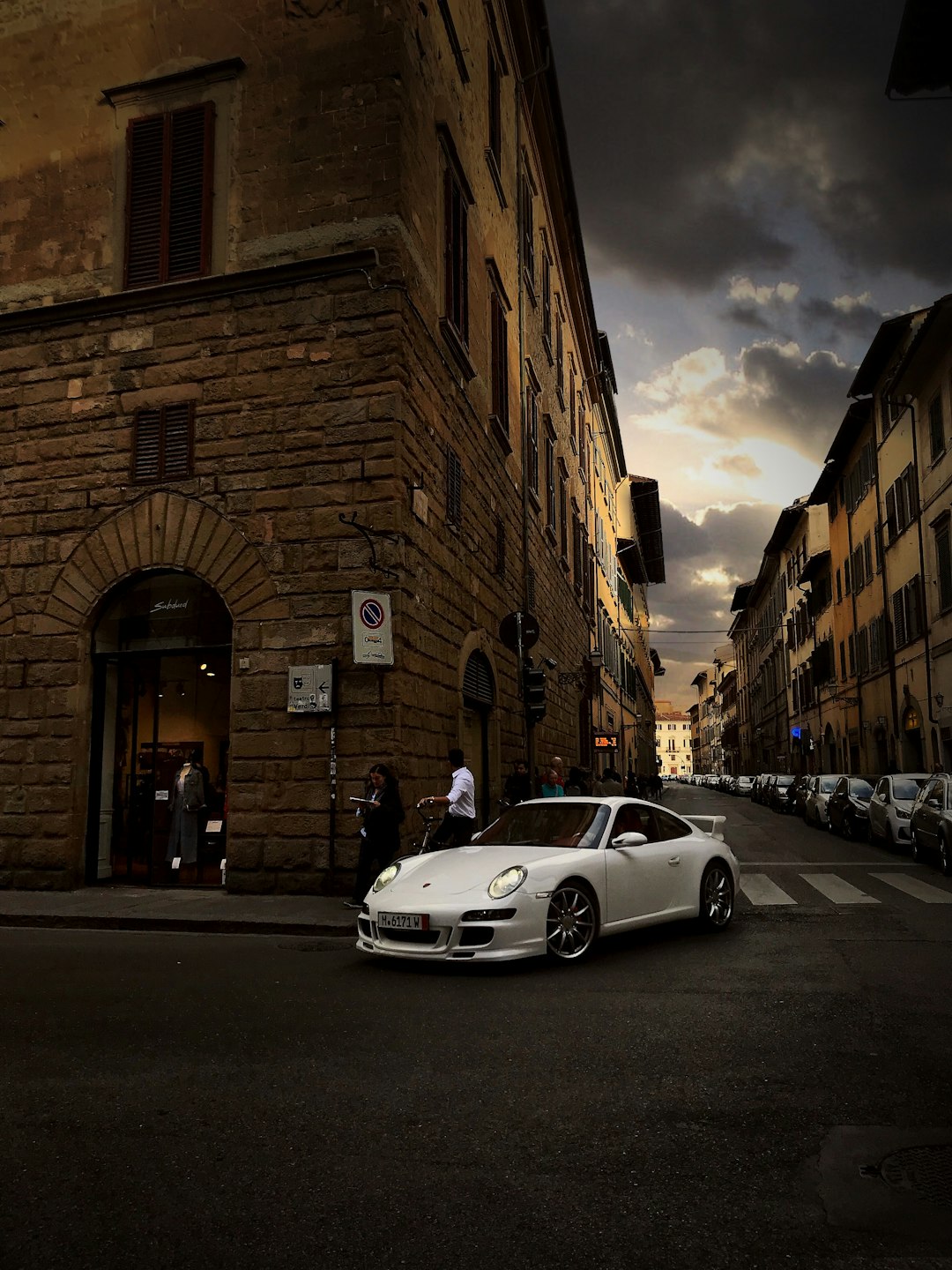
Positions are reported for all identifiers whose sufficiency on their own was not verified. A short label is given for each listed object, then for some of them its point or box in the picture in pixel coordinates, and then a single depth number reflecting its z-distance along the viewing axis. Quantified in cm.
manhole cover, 350
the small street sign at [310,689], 1219
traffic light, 1619
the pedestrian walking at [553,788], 1611
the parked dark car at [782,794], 3914
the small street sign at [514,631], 1659
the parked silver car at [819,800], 2842
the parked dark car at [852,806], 2312
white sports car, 768
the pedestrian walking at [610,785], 1911
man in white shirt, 1224
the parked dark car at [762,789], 4785
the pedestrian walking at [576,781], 1965
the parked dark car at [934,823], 1490
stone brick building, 1250
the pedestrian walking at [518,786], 1594
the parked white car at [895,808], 1947
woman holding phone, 1102
